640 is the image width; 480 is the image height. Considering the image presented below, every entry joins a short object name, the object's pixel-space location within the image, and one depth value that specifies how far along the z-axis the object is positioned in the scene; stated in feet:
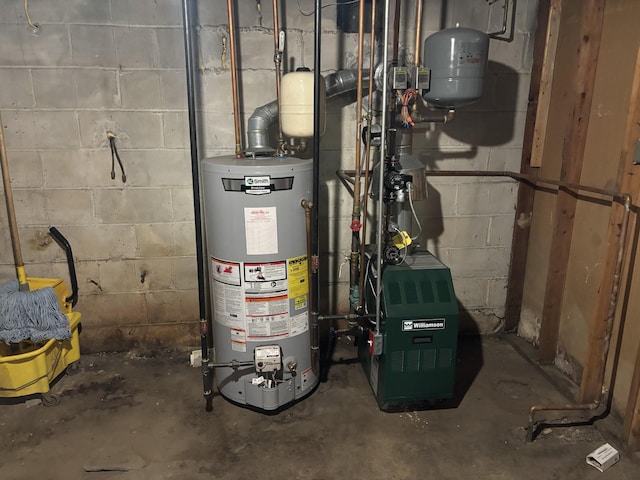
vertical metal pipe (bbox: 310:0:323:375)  6.18
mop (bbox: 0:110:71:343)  7.06
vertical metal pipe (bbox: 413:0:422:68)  7.13
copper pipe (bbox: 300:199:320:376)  6.49
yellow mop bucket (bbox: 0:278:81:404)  6.93
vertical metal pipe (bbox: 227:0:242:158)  6.84
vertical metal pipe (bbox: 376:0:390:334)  5.91
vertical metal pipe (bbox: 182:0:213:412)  6.13
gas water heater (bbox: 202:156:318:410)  6.28
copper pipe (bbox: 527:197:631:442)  6.08
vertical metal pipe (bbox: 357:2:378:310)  6.60
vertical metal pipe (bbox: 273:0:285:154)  7.06
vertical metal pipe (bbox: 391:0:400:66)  7.42
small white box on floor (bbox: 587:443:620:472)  5.89
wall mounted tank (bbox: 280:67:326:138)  6.73
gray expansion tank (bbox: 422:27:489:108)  6.60
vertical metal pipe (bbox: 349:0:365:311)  6.66
